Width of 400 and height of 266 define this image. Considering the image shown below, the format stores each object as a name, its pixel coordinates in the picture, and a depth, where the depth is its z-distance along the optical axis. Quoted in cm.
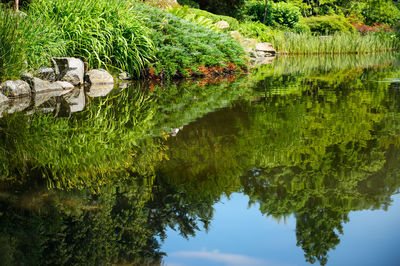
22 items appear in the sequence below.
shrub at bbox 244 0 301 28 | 2225
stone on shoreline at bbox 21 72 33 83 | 645
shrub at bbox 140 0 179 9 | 1330
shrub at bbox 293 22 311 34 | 2194
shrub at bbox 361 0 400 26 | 2711
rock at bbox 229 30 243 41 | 1416
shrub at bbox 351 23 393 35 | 2407
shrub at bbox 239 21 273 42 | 1795
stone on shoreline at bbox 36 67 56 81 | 695
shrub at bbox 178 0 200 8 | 1931
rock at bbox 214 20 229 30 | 1610
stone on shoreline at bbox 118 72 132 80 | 883
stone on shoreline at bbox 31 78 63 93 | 651
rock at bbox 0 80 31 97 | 590
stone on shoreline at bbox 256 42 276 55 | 1715
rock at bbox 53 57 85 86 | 734
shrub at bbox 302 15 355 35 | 2284
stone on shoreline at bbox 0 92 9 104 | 556
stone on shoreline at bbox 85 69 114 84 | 804
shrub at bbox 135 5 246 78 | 905
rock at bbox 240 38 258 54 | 1462
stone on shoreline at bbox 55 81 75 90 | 718
